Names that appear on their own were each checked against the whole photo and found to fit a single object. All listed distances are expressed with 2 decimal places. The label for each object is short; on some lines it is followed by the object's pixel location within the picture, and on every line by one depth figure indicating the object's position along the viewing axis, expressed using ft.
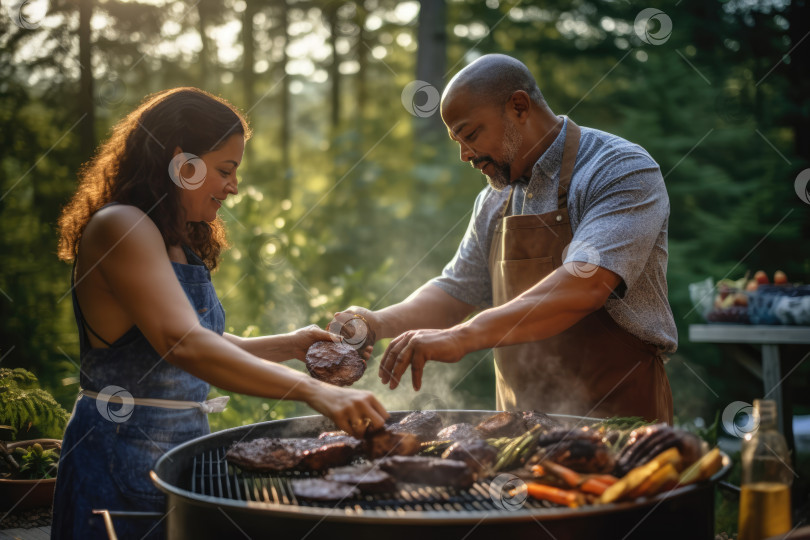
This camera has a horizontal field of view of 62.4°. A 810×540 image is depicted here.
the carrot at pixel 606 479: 6.85
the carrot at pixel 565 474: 6.97
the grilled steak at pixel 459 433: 8.77
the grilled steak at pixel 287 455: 8.13
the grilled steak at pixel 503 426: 9.11
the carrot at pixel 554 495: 6.67
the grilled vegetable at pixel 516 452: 7.93
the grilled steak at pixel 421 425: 9.33
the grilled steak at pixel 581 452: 7.22
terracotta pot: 12.10
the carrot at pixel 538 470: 7.46
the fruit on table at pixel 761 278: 19.38
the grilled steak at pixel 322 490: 6.95
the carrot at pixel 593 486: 6.74
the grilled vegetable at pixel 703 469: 6.66
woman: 7.35
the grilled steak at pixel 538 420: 9.05
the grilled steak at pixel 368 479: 7.23
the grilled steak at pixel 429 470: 7.41
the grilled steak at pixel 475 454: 7.76
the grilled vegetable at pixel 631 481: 6.32
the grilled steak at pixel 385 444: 8.37
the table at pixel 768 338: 17.48
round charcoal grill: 5.87
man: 9.32
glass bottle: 6.81
